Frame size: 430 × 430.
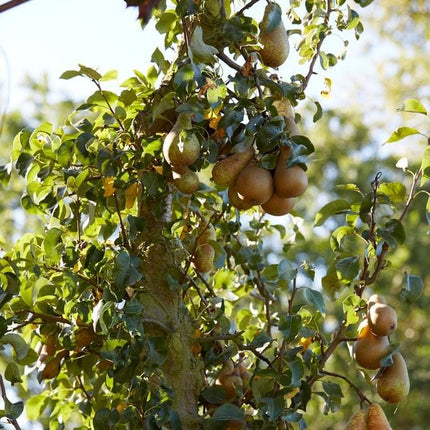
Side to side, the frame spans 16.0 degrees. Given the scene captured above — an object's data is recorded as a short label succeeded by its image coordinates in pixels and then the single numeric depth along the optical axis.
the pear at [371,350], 3.05
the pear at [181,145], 2.97
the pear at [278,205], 3.09
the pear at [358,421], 3.03
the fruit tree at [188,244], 3.03
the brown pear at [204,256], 3.28
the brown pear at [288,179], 3.02
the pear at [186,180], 3.06
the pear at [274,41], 3.10
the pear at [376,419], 3.01
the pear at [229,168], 3.06
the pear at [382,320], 3.04
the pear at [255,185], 3.01
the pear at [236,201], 3.07
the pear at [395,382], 3.05
